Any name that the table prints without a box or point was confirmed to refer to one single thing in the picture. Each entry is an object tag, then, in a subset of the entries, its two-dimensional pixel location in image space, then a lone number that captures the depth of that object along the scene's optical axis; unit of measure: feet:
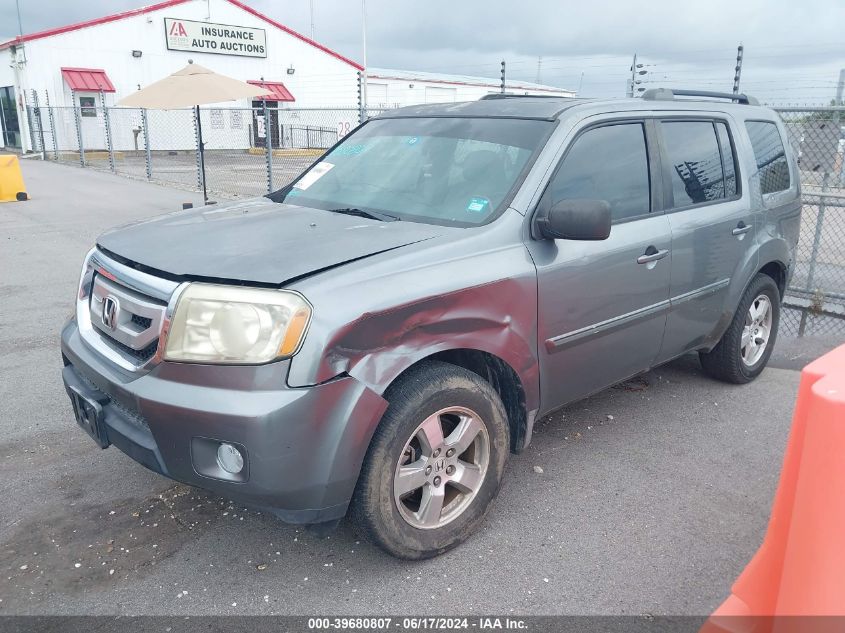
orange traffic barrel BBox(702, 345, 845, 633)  5.64
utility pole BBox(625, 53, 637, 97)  32.71
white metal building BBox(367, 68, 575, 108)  123.54
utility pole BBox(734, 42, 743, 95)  29.01
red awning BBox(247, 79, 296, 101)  109.91
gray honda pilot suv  8.09
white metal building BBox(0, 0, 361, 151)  92.32
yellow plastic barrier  45.62
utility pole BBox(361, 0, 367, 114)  36.56
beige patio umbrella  33.24
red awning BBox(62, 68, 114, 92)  92.27
